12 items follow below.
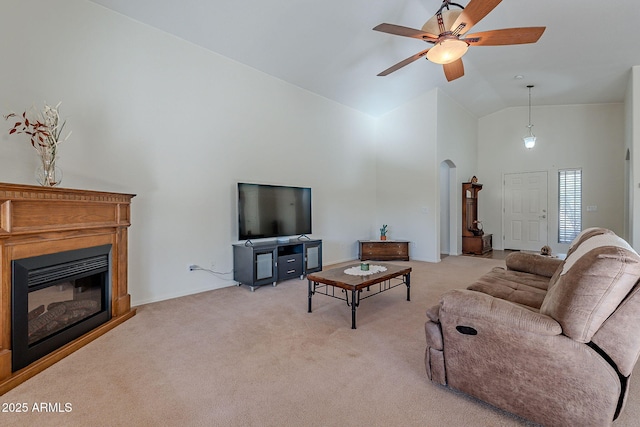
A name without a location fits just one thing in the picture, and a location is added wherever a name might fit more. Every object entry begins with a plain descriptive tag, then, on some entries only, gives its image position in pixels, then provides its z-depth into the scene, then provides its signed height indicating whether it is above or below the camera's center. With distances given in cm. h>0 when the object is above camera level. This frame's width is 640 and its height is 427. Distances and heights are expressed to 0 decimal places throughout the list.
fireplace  195 -48
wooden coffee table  277 -66
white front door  728 +3
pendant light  592 +140
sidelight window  684 +19
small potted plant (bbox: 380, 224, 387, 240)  635 -45
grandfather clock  686 -33
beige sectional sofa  131 -64
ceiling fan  259 +163
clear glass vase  242 +36
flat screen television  422 +1
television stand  402 -71
